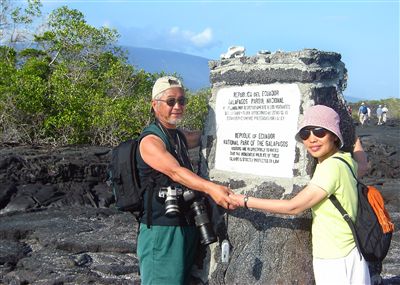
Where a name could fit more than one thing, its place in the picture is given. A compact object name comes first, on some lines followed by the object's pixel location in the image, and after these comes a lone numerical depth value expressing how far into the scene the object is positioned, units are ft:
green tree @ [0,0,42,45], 80.96
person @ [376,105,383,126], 125.47
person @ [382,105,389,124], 124.77
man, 11.25
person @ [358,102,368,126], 118.83
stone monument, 11.92
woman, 10.05
